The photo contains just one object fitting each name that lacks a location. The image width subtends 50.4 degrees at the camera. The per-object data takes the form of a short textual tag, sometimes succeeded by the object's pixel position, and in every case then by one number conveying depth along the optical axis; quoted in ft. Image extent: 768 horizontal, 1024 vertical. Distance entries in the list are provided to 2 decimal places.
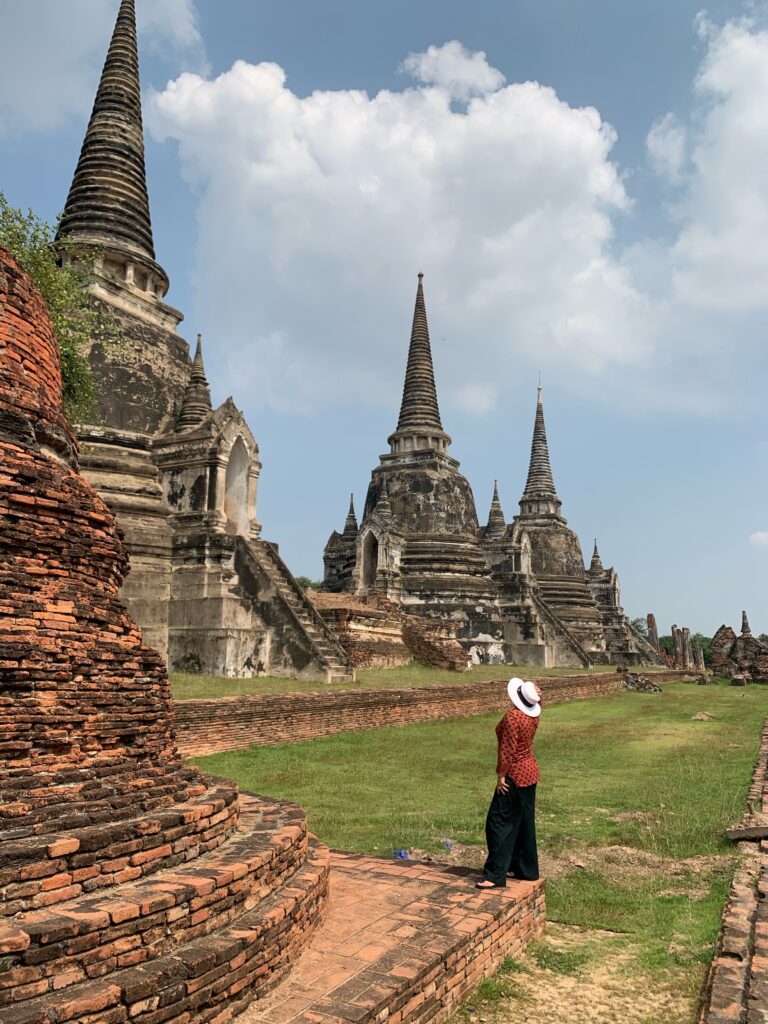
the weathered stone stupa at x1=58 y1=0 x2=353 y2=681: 50.55
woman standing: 16.96
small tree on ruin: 39.01
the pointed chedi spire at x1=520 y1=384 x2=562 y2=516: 136.98
